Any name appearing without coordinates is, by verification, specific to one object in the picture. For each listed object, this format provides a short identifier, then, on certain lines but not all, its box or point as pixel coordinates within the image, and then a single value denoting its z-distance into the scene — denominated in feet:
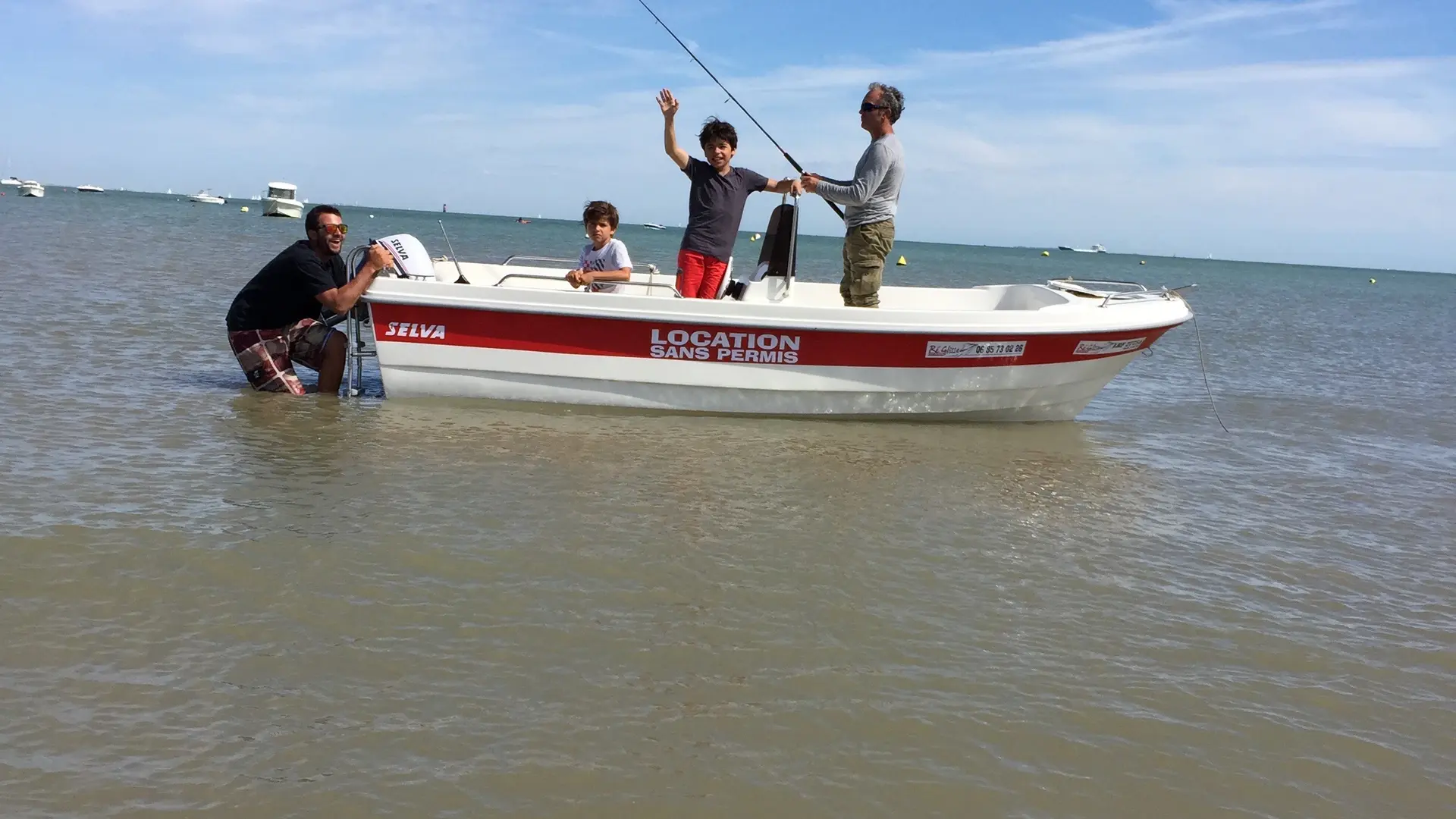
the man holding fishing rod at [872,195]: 23.81
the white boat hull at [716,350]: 23.34
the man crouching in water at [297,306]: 22.90
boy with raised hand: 24.14
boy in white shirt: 24.44
